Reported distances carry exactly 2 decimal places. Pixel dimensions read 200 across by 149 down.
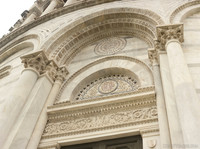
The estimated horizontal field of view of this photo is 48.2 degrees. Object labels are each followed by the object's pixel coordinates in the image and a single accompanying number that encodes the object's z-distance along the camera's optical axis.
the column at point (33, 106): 5.16
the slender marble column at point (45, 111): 5.44
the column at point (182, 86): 3.43
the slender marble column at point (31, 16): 14.58
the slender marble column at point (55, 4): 14.09
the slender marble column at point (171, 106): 3.72
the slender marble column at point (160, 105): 4.10
